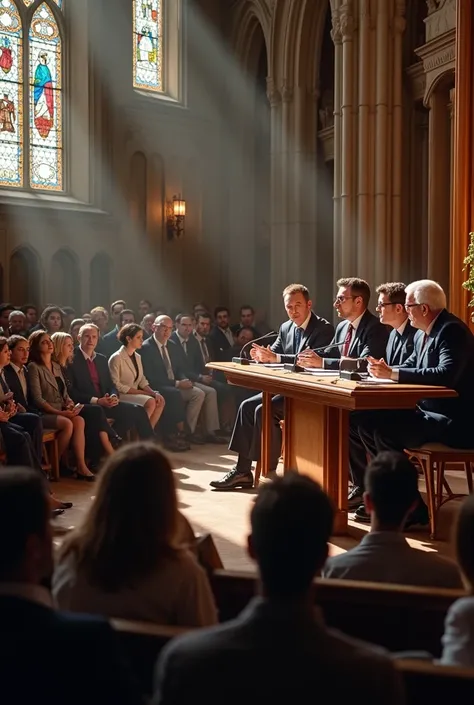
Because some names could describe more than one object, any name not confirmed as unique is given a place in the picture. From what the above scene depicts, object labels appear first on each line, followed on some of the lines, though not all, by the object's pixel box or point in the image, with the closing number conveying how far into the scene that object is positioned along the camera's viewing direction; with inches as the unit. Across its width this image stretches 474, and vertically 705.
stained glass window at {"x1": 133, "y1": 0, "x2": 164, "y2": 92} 599.5
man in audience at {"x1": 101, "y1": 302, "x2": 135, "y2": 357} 368.2
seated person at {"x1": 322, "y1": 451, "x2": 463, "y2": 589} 96.3
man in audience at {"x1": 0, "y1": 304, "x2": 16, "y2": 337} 403.2
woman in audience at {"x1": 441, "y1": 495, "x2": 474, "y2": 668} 71.4
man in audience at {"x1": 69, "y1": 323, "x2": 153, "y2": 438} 305.1
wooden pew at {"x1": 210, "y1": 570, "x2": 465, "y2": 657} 79.7
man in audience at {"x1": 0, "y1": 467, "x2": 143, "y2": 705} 54.1
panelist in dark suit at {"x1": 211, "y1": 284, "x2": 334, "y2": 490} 263.7
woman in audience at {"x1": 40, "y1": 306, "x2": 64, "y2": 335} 369.1
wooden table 191.6
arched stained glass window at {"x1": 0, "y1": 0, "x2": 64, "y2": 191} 543.2
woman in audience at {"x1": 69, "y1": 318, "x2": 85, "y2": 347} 354.9
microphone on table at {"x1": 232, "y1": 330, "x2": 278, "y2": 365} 261.6
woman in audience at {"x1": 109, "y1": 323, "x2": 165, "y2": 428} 325.7
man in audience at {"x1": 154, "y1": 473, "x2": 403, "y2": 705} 49.5
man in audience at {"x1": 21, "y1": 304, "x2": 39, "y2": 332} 431.8
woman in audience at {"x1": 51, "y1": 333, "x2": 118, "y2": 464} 294.8
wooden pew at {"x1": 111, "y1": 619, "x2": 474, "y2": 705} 57.1
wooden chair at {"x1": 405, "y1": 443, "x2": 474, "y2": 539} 200.4
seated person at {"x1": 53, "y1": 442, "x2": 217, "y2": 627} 79.0
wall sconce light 596.4
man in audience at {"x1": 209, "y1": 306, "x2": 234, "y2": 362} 415.8
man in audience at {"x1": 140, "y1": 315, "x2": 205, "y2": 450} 357.7
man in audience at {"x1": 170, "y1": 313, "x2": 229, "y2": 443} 372.8
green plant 262.7
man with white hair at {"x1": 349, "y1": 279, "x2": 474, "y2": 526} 203.5
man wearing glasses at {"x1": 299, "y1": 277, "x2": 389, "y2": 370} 242.5
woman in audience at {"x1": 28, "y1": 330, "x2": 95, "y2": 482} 282.2
